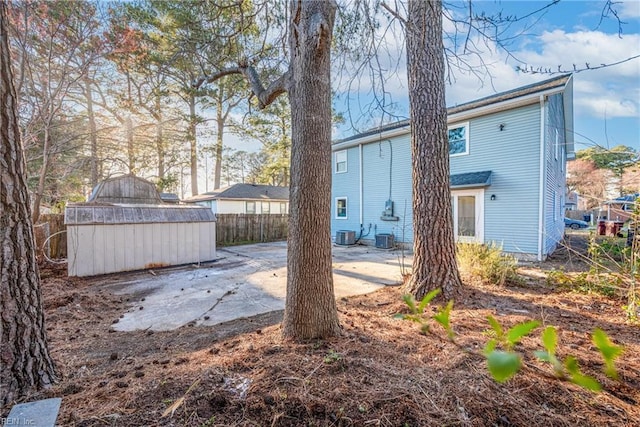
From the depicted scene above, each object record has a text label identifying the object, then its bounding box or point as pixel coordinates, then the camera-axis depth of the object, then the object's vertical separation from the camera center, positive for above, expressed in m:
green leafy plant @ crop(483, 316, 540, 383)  0.48 -0.26
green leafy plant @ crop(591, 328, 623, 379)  0.45 -0.22
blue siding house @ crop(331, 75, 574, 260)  7.48 +1.36
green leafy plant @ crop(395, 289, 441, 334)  0.70 -0.25
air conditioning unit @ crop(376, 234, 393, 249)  10.48 -1.03
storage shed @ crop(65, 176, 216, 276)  5.69 -0.51
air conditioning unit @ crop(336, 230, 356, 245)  11.70 -0.99
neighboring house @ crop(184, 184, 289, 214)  18.78 +0.99
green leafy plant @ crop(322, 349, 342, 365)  1.93 -1.00
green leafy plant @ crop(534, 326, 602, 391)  0.47 -0.27
